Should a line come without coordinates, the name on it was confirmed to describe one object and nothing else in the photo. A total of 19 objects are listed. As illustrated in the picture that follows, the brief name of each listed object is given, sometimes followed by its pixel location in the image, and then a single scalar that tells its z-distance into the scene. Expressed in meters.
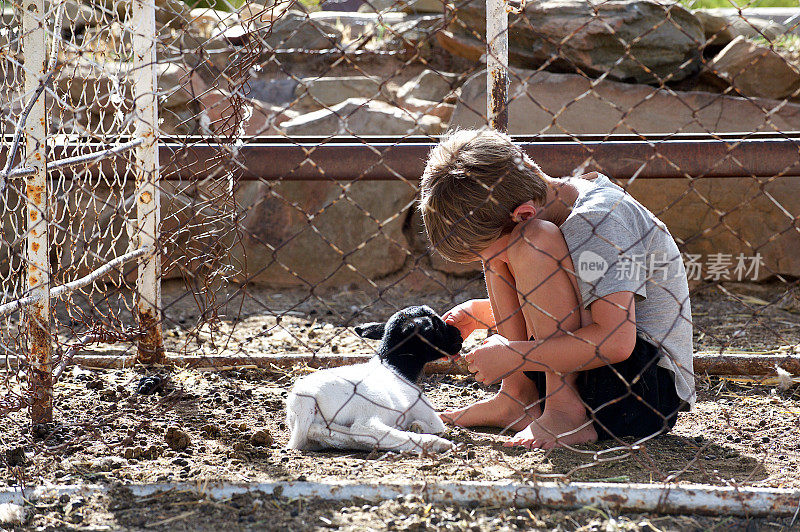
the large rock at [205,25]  11.99
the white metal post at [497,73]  5.25
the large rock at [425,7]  12.99
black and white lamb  4.52
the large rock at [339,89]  11.57
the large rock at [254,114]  10.57
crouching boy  4.27
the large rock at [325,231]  9.86
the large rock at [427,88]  11.26
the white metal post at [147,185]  5.78
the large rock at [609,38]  10.21
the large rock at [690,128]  9.32
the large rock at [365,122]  10.16
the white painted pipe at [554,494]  3.74
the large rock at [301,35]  12.42
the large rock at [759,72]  10.14
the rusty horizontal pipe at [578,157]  5.04
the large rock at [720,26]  11.13
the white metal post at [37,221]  4.32
